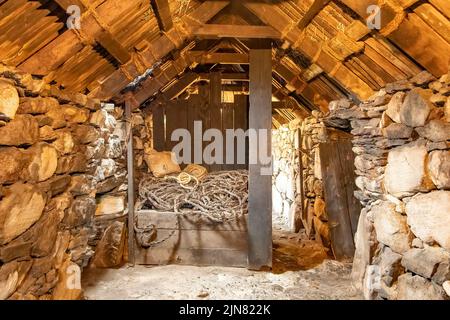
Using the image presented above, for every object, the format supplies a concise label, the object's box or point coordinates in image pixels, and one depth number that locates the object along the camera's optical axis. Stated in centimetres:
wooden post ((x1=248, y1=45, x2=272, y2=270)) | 367
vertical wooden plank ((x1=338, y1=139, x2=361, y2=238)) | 419
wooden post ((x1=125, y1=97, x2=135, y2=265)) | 387
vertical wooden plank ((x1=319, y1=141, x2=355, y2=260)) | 416
